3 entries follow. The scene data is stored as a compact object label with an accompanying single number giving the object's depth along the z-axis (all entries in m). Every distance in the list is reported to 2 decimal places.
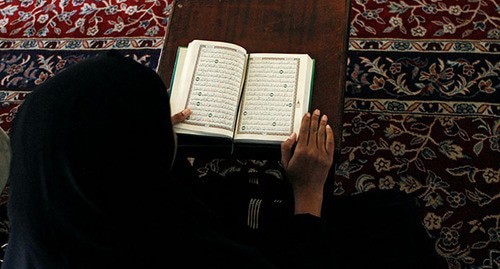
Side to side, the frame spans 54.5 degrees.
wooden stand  1.07
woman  0.60
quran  0.98
